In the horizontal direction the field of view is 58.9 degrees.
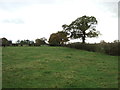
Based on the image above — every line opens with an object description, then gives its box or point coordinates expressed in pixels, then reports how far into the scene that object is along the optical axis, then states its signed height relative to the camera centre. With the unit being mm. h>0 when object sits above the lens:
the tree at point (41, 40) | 82204 +3713
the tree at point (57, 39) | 61904 +3513
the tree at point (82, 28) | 32903 +5393
